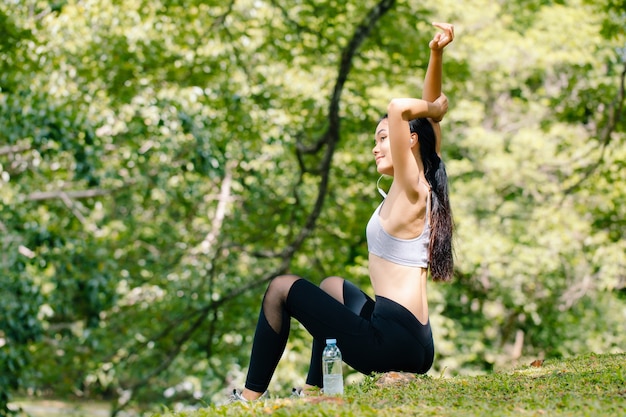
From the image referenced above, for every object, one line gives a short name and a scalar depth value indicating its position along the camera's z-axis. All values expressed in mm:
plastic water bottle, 6371
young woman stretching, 6645
